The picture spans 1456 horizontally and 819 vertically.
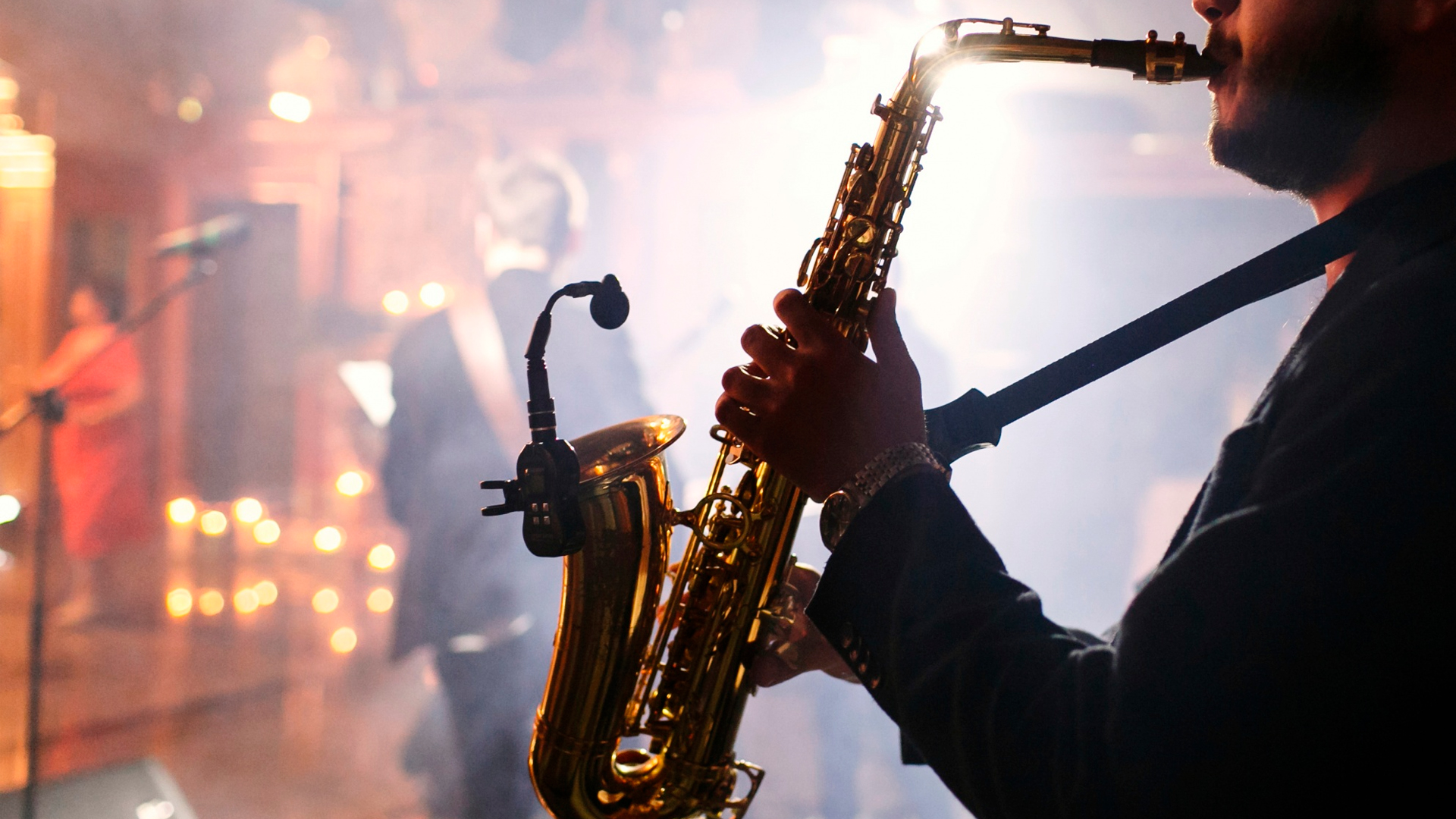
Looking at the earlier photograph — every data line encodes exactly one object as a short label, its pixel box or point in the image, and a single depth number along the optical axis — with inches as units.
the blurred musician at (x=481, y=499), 128.6
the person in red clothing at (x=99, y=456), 206.2
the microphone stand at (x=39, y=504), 105.7
